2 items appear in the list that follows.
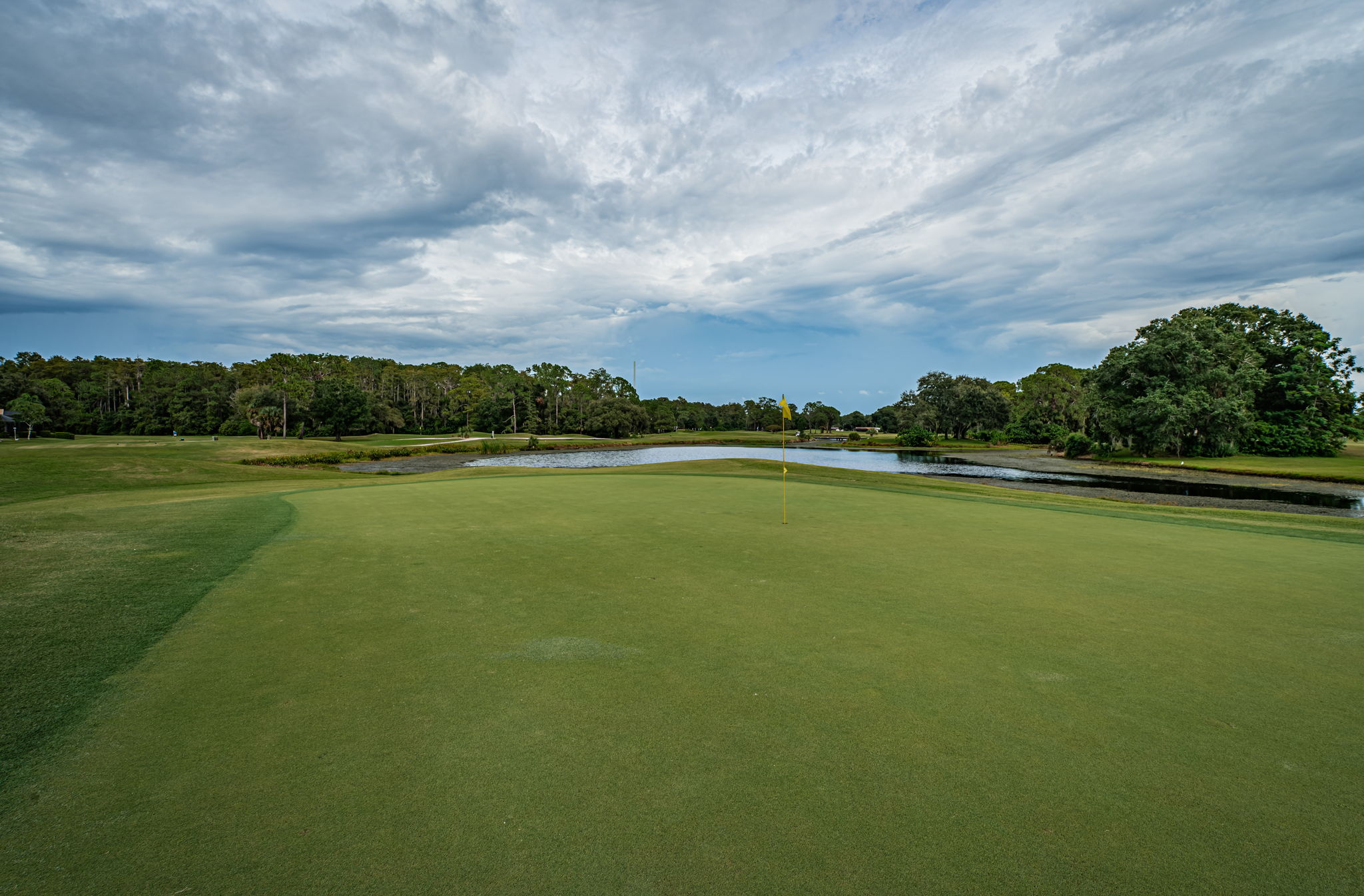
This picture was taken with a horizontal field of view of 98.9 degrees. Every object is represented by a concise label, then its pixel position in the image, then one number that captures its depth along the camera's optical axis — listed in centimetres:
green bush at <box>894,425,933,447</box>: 7512
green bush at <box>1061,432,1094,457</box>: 4831
